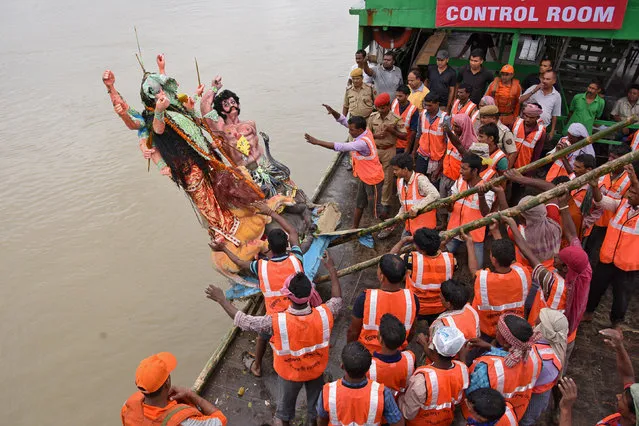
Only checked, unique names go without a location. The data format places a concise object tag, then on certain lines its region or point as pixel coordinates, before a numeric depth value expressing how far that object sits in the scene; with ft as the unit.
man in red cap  18.54
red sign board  20.27
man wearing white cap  8.59
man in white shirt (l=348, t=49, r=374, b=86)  24.27
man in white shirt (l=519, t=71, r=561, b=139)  20.33
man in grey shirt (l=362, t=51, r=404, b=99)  24.85
